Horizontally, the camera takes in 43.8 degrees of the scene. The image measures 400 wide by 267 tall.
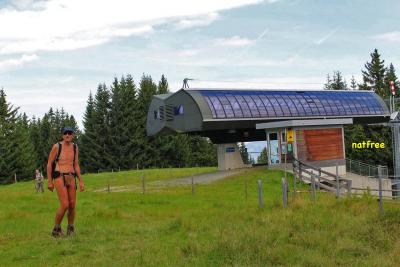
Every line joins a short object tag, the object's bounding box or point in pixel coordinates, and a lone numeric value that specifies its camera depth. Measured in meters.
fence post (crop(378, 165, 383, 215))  11.09
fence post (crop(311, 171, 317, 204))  15.97
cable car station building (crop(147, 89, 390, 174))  33.88
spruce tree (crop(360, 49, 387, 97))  68.25
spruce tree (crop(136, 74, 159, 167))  68.31
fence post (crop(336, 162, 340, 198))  18.00
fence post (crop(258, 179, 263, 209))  14.34
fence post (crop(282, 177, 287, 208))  13.70
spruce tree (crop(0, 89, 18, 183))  63.38
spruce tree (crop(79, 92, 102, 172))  68.81
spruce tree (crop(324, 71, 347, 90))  76.25
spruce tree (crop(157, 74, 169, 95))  79.19
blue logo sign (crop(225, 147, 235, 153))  39.66
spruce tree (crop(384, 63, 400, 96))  68.19
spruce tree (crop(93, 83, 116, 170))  68.62
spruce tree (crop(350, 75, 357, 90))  87.62
